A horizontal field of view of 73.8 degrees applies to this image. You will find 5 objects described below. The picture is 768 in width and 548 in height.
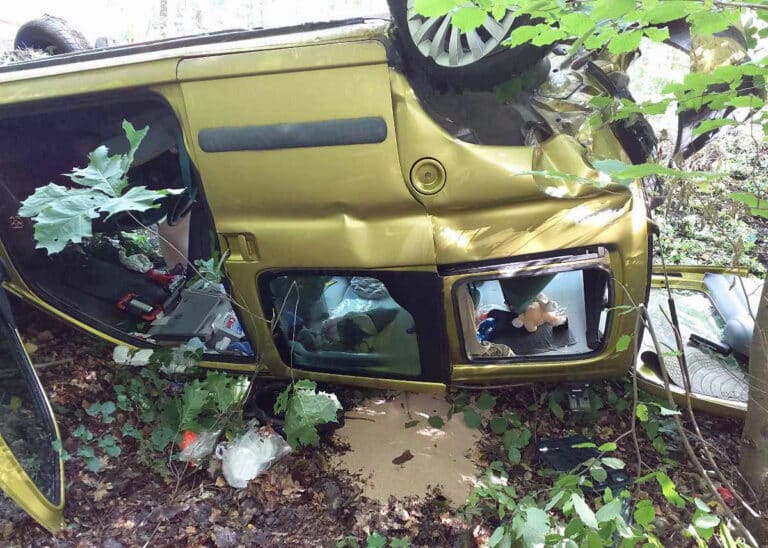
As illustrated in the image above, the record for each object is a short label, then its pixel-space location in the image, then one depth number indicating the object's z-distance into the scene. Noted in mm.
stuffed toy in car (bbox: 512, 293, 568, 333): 2926
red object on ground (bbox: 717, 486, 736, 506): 2529
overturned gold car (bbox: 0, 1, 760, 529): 2156
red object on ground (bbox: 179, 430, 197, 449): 2873
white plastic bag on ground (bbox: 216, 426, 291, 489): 2756
